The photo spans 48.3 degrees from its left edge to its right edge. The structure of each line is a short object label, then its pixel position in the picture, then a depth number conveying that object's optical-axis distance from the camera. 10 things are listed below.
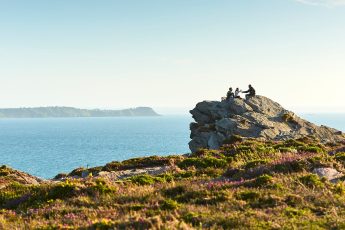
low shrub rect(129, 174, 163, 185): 20.12
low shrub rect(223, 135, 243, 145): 43.46
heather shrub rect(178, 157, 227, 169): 26.28
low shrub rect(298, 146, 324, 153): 29.81
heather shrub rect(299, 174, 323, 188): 15.73
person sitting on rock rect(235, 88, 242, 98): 62.78
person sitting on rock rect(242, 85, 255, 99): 63.61
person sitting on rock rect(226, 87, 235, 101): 62.89
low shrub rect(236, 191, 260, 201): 14.34
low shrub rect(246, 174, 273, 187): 16.22
